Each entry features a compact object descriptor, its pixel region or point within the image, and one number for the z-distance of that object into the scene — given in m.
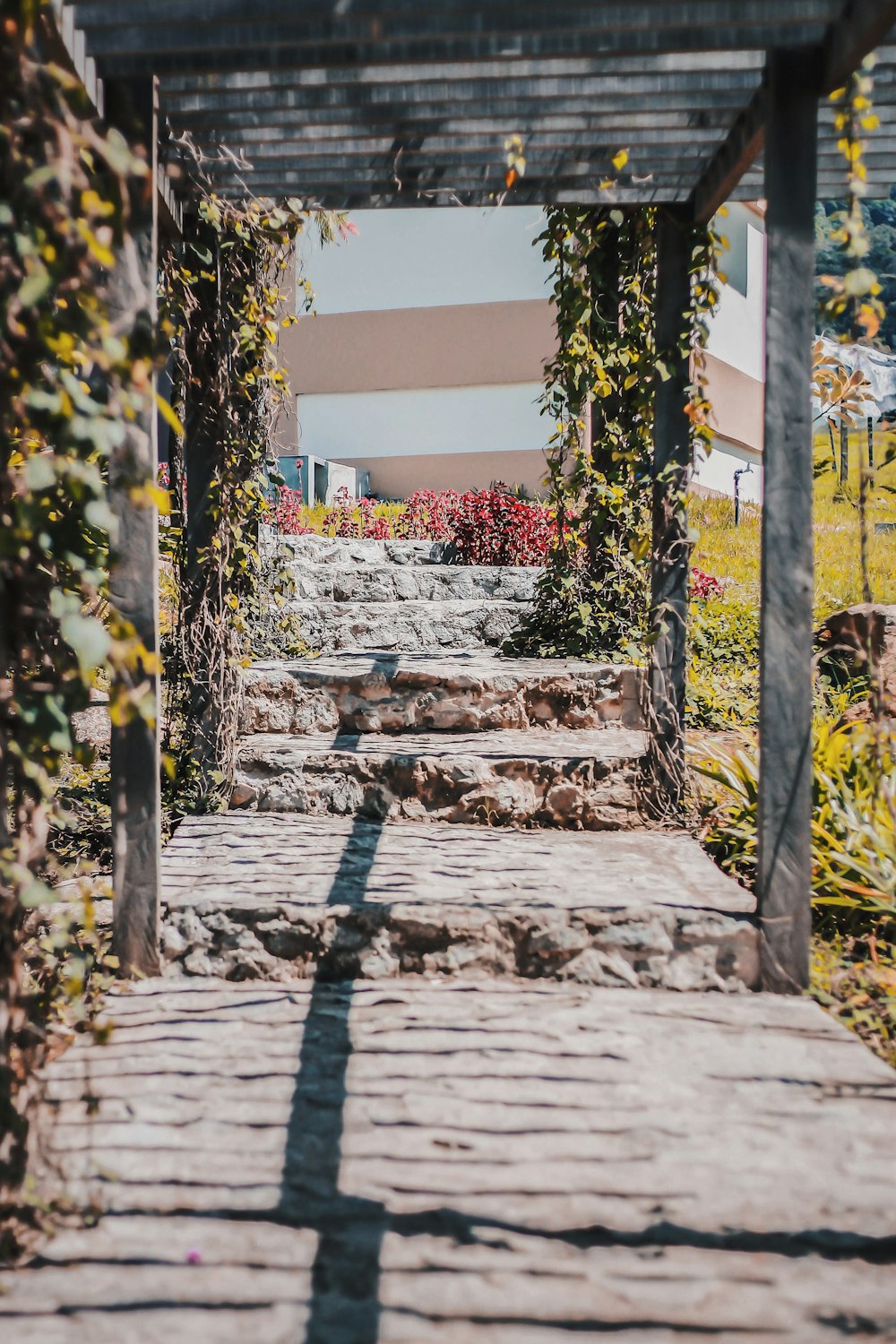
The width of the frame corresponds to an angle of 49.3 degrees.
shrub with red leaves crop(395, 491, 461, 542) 8.66
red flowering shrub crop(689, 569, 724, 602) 6.17
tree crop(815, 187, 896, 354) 27.43
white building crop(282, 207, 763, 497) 10.04
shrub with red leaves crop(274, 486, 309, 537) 7.56
